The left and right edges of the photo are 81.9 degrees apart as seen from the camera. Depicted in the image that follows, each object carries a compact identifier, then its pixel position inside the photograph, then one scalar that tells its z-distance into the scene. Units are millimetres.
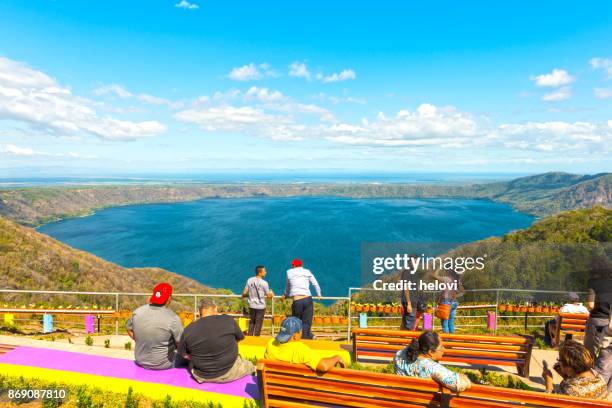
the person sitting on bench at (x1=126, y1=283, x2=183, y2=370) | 4250
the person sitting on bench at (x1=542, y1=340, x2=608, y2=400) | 3203
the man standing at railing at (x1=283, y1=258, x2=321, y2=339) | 6328
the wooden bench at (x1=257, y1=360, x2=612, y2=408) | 2883
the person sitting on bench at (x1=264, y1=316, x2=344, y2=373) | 3373
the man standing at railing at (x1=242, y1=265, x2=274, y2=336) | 6688
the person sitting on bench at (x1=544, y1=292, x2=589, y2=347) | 6726
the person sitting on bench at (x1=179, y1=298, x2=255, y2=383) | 4047
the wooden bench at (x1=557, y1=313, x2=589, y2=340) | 6367
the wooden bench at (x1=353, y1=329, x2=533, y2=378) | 5039
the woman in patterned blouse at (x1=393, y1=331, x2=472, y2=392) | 3561
